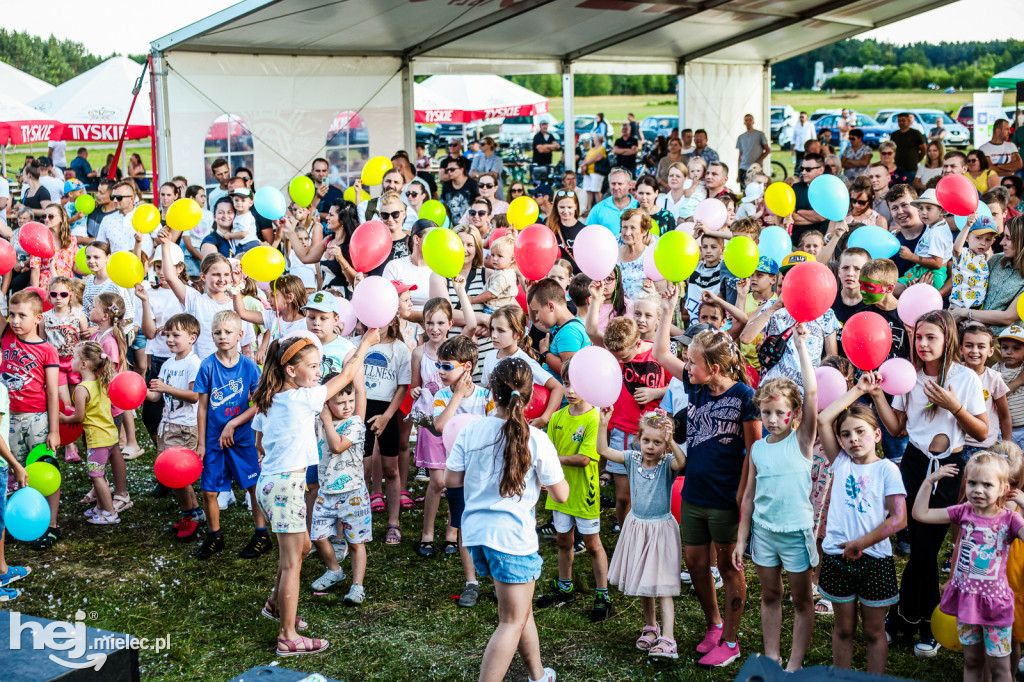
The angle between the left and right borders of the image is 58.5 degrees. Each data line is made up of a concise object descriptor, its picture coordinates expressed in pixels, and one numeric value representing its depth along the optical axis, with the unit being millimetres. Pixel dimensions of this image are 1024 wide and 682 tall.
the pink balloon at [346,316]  5000
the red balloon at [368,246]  5766
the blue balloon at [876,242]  5723
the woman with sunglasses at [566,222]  7430
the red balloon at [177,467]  4738
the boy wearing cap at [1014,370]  4164
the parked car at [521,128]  31672
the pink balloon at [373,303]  4734
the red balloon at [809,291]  3904
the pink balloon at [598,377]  3895
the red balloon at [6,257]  6027
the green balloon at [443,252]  5234
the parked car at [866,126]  29703
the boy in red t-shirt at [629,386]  4457
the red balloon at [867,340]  3891
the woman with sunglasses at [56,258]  7465
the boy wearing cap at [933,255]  6004
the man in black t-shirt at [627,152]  16172
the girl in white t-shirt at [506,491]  3332
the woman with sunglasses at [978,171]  8836
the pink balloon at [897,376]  3781
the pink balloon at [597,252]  4930
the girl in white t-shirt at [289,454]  3938
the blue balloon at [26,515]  4504
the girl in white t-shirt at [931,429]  3775
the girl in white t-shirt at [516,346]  4395
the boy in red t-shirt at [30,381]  5035
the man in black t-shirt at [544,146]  17562
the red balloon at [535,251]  5418
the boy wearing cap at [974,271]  5508
